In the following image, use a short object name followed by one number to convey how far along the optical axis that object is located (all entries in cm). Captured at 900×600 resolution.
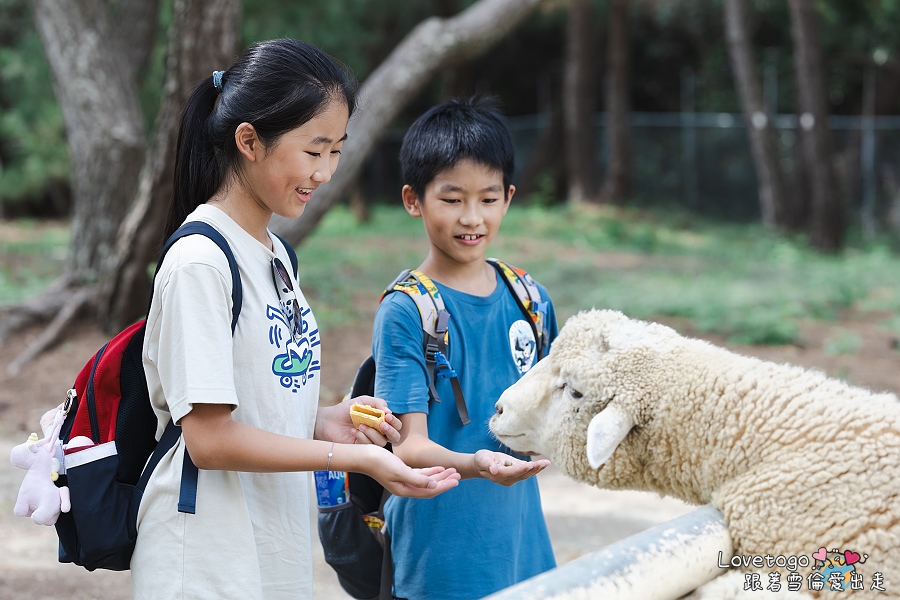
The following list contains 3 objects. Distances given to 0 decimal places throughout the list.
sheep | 204
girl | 185
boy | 246
